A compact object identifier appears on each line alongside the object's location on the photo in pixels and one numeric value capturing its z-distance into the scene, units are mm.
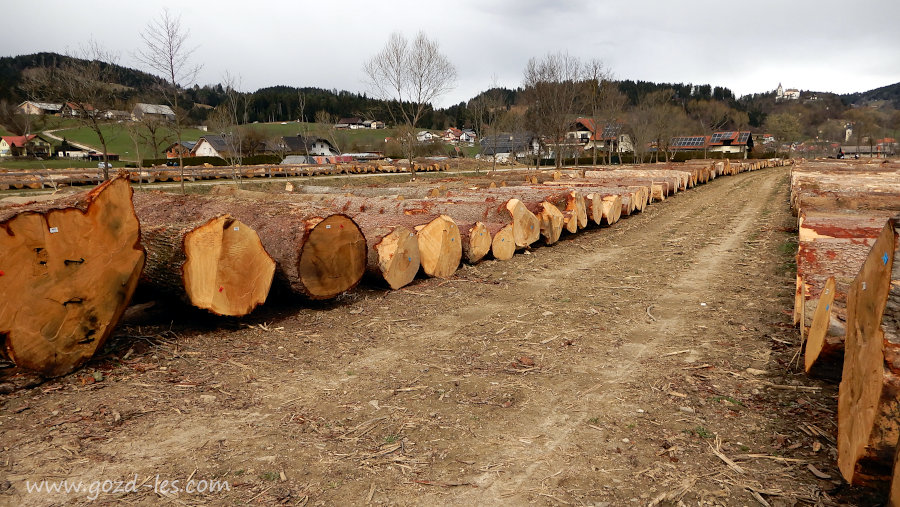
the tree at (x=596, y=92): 43344
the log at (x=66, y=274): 3936
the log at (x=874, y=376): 2305
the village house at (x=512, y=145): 56741
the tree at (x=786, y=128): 80438
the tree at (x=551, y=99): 37250
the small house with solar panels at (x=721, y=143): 78250
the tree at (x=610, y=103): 44250
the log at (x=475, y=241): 8414
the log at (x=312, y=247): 5863
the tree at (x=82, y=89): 19656
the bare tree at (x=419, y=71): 31156
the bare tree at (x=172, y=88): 19156
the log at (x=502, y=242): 9031
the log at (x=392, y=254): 6848
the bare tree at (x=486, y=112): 48594
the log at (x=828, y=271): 3740
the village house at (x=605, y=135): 48625
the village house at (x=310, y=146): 71000
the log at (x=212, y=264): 4977
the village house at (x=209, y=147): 68750
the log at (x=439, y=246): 7570
